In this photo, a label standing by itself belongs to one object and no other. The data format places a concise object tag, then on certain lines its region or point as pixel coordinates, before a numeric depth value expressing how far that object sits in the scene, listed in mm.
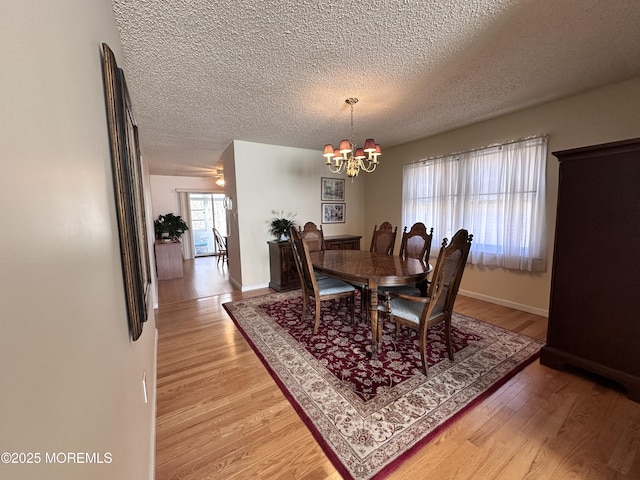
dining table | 2207
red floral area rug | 1482
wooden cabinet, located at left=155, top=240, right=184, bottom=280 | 5168
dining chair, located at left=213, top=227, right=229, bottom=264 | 6891
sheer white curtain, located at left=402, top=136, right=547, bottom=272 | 3092
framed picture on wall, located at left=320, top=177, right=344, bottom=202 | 5062
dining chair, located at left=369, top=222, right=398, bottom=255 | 3623
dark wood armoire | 1765
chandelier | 2672
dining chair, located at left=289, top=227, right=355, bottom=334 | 2582
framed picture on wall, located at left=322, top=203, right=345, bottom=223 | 5117
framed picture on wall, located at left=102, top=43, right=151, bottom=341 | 977
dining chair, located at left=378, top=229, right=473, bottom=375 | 1934
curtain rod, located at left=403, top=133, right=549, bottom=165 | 3024
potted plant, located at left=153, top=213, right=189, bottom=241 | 5645
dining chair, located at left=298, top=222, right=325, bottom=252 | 3975
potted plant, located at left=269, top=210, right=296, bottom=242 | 4418
